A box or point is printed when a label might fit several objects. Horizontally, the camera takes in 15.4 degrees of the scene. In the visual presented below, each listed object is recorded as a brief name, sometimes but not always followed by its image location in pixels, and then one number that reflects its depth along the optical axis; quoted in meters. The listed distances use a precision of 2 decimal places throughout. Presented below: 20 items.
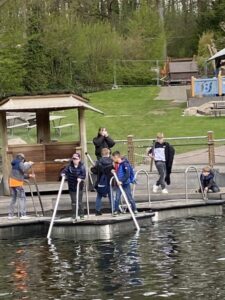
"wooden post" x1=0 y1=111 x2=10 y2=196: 25.22
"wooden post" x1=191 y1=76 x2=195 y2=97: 48.31
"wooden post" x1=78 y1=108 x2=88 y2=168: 25.53
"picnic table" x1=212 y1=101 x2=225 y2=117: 45.22
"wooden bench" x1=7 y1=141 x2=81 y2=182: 25.94
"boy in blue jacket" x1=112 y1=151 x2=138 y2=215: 20.12
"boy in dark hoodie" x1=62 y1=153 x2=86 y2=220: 19.89
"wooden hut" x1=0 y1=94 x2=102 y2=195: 24.78
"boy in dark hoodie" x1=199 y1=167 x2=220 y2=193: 22.88
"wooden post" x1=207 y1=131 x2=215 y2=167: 27.72
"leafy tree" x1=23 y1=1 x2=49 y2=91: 59.25
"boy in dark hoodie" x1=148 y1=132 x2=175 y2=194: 23.77
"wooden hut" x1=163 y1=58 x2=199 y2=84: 62.53
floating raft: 18.44
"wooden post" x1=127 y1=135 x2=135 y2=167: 28.55
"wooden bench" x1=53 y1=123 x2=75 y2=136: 39.00
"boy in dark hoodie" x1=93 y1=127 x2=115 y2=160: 24.56
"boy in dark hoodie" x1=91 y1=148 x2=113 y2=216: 20.02
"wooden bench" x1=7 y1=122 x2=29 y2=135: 40.02
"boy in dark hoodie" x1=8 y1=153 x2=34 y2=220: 20.28
